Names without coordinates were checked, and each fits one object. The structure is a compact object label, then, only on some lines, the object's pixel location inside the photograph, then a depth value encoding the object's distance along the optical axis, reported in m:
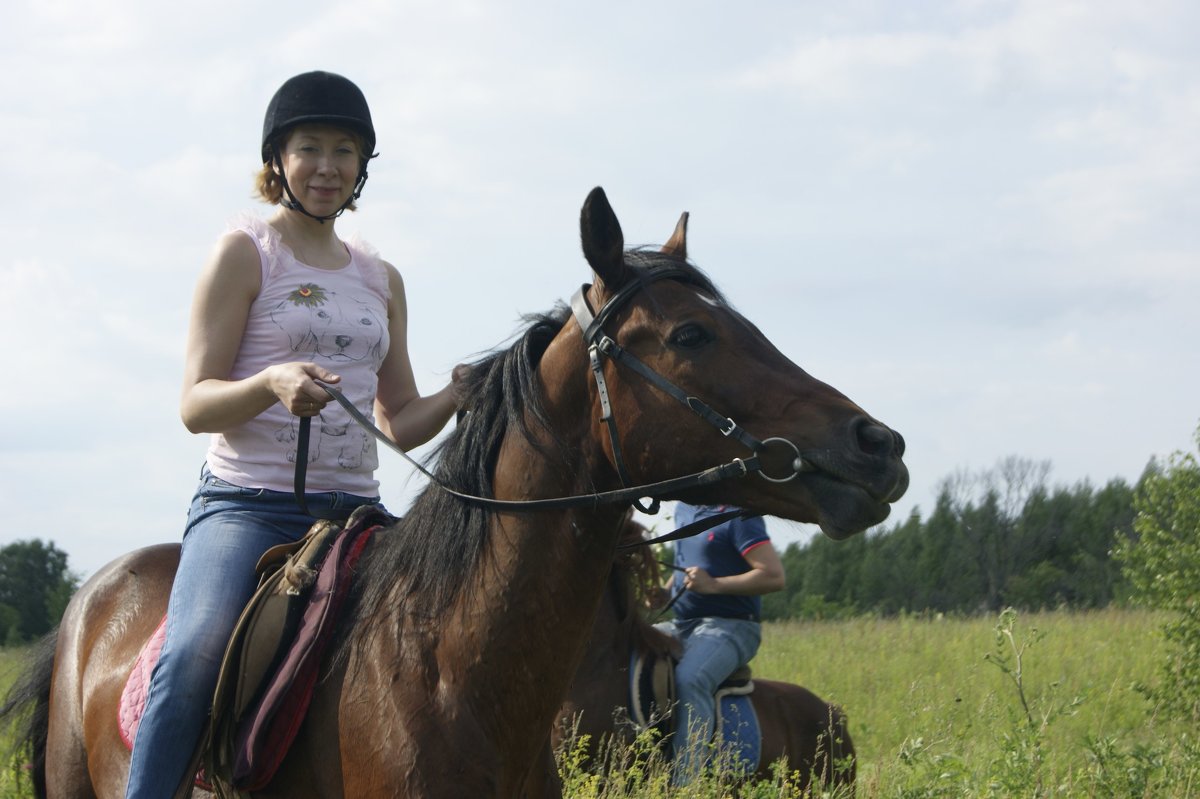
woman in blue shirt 6.93
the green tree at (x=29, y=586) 20.70
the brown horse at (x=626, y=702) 6.64
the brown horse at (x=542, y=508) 2.97
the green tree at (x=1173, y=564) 10.59
